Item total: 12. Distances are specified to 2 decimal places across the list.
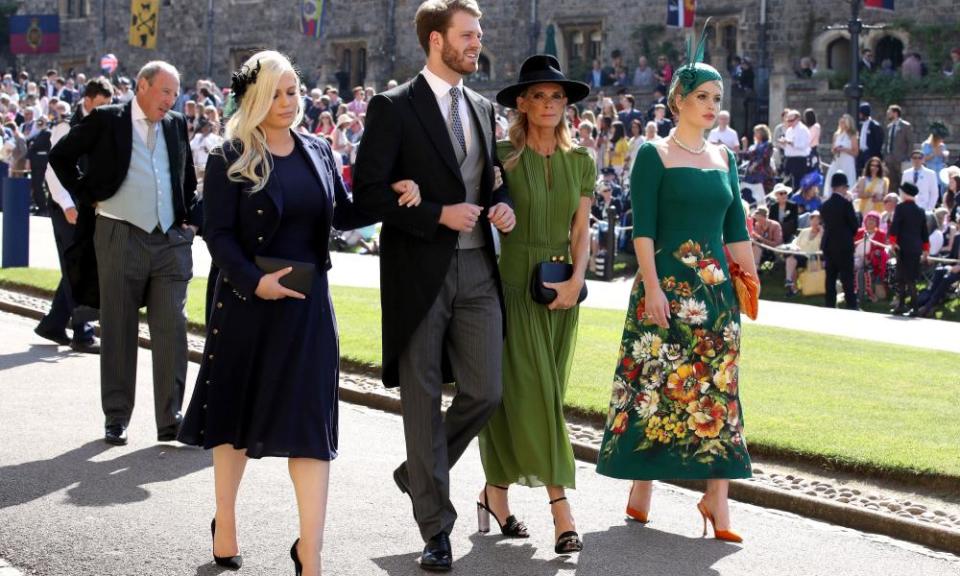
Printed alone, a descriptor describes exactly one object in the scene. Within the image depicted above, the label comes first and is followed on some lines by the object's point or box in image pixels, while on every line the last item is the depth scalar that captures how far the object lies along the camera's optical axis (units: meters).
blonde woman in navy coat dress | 5.75
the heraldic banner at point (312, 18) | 46.56
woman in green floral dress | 6.77
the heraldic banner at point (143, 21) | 50.19
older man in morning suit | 8.63
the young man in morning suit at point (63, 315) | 12.30
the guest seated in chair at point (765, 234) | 20.48
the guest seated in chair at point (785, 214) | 21.03
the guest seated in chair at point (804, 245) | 19.81
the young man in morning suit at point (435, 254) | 6.13
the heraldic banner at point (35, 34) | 57.12
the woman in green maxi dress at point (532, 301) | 6.50
